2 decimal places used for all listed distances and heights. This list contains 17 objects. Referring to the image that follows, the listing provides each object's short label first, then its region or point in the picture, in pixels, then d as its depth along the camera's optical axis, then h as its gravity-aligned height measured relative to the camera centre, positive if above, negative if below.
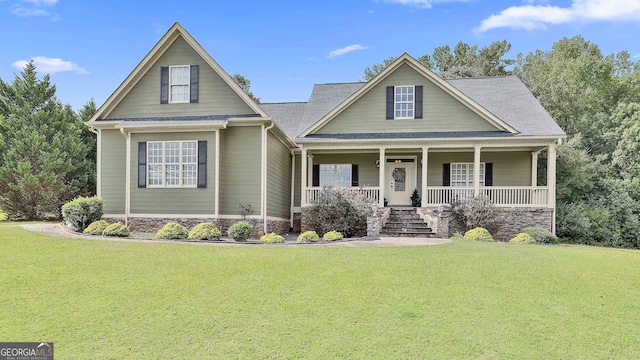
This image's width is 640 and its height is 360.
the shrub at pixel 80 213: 13.41 -1.21
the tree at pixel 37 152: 19.42 +1.16
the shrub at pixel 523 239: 13.70 -1.93
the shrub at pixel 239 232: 12.73 -1.66
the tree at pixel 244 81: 34.50 +8.29
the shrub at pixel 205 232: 12.23 -1.65
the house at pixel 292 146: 14.98 +1.38
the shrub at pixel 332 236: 12.55 -1.74
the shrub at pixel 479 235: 13.91 -1.84
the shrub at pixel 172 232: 12.23 -1.66
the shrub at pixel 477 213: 15.62 -1.22
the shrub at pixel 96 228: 12.48 -1.58
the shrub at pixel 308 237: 12.12 -1.72
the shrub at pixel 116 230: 12.22 -1.62
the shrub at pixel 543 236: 14.58 -1.92
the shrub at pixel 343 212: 14.69 -1.15
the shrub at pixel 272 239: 12.10 -1.78
